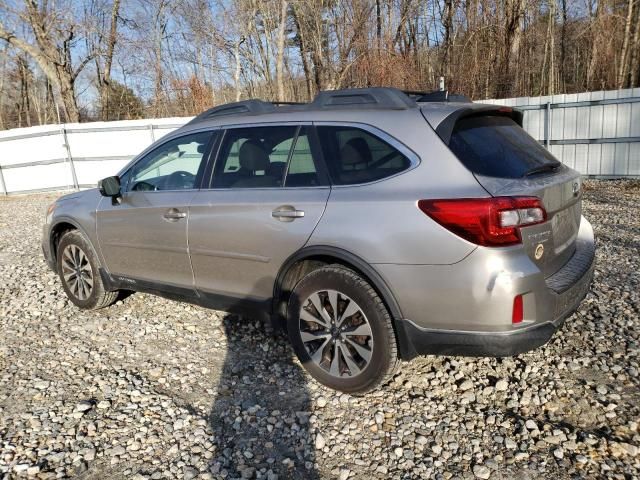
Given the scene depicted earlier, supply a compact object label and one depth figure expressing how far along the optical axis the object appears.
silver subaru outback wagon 2.52
